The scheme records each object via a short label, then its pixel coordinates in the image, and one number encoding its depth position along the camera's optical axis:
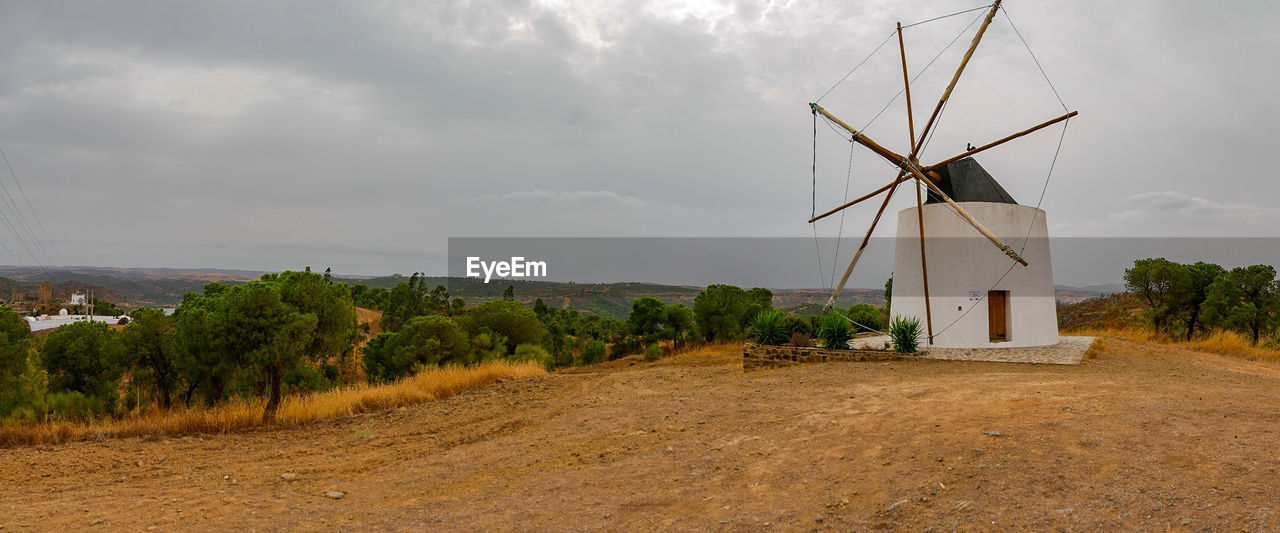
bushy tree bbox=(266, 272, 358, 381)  9.72
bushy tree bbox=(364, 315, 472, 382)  16.53
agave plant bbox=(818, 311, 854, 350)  13.71
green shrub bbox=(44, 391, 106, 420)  10.15
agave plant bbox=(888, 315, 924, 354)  13.50
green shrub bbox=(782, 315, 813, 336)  15.05
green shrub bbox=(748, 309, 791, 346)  14.10
